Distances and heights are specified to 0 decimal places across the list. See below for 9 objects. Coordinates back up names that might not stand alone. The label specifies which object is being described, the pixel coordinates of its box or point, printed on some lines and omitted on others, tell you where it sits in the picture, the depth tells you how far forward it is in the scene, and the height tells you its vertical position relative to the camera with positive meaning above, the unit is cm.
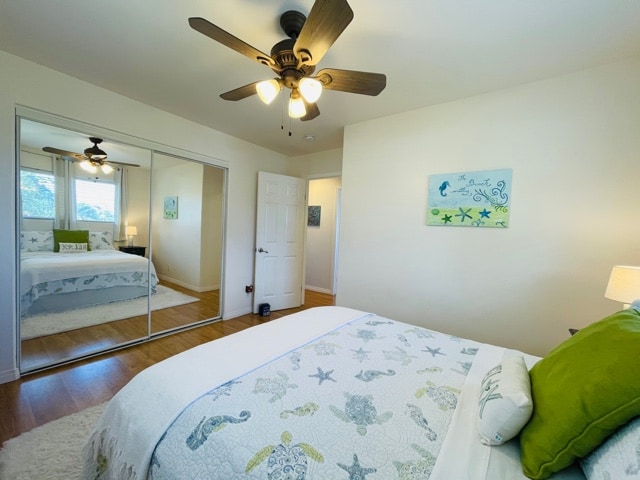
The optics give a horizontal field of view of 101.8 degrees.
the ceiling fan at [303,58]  114 +91
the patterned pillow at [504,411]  74 -50
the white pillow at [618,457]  54 -47
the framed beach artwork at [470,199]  217 +33
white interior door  378 -22
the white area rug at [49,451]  130 -128
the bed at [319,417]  70 -61
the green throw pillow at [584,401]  61 -40
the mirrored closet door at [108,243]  217 -25
